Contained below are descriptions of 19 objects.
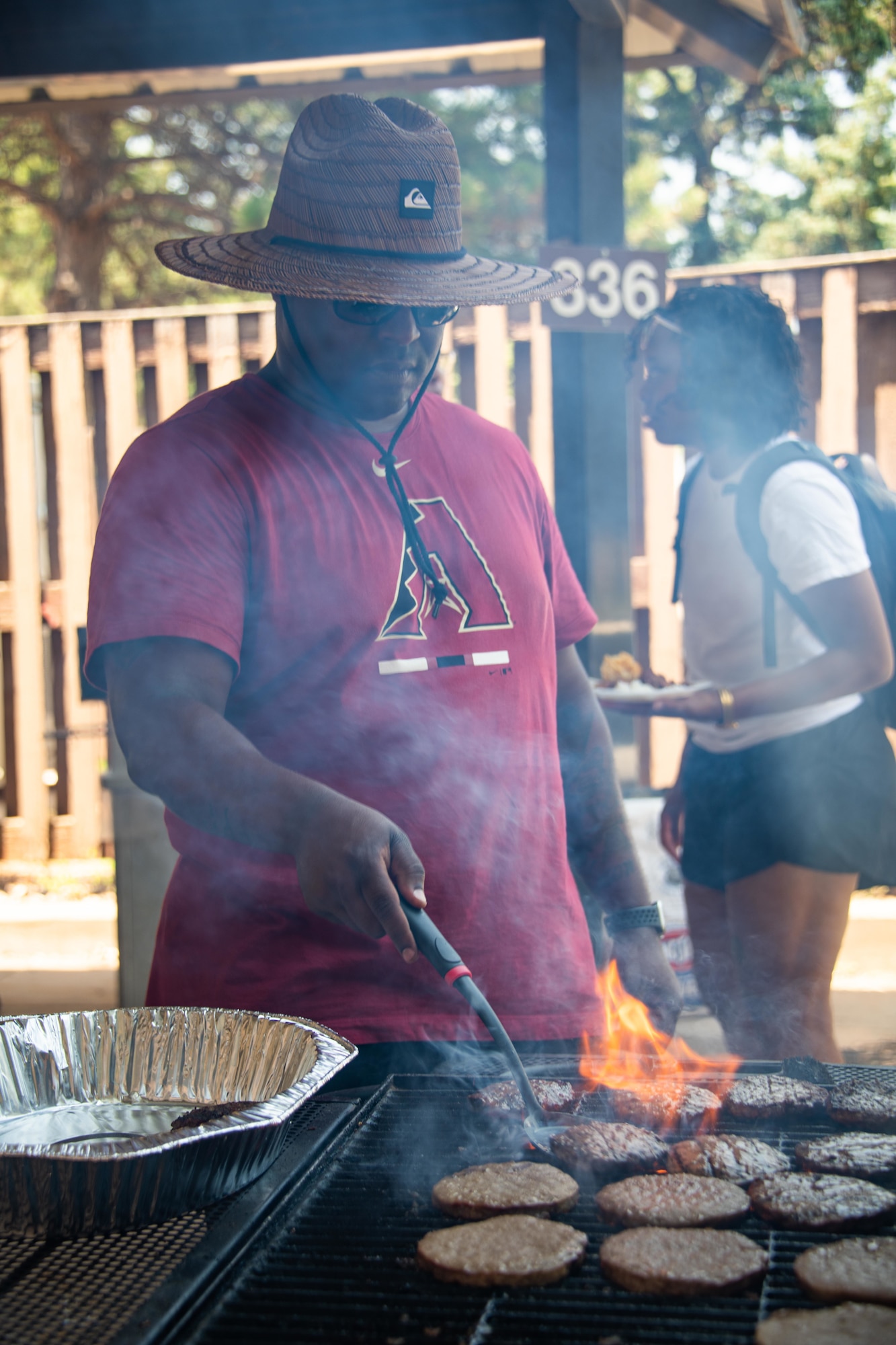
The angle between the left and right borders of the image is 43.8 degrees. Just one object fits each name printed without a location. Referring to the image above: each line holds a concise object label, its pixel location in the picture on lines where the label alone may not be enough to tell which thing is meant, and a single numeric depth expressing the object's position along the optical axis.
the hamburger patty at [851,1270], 1.11
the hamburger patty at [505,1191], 1.29
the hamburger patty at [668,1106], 1.57
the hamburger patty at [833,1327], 1.03
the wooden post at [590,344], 3.69
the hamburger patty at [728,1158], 1.42
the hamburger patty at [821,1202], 1.26
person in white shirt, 2.70
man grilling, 1.67
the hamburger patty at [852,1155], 1.39
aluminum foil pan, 1.17
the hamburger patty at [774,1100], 1.56
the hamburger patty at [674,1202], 1.29
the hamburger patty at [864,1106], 1.52
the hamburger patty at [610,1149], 1.43
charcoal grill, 1.05
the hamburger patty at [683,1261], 1.13
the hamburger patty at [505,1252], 1.15
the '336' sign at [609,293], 3.68
